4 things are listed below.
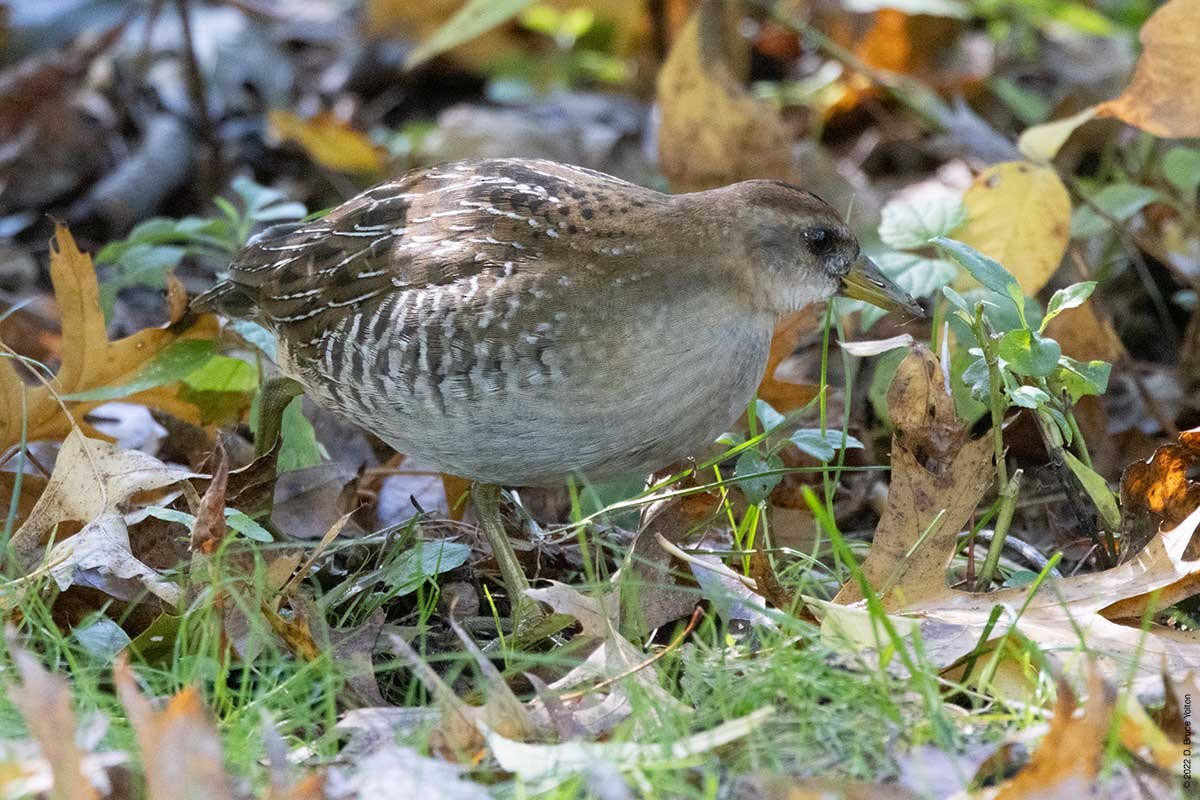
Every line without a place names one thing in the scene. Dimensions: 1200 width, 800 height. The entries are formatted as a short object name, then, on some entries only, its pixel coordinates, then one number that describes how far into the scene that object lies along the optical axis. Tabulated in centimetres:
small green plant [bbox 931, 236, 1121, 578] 606
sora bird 646
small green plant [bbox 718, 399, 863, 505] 677
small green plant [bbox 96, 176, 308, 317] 870
